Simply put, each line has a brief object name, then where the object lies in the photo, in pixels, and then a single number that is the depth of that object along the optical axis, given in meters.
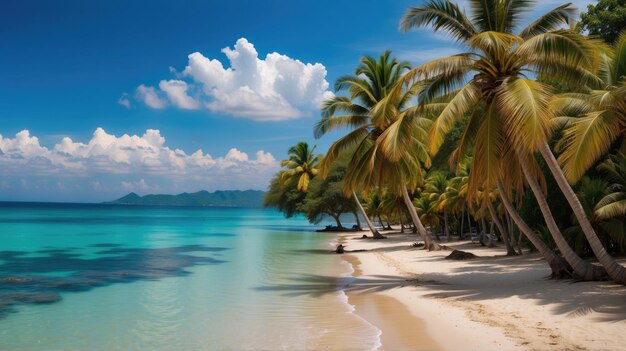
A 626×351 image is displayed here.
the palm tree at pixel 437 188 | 30.98
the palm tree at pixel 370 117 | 23.28
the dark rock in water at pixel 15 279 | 17.05
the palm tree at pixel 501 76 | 10.65
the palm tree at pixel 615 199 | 12.48
